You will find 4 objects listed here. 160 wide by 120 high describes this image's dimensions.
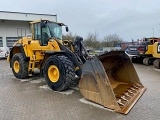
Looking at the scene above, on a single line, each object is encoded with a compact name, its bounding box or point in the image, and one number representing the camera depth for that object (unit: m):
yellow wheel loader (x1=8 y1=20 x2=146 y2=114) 3.29
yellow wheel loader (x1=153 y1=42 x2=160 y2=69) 8.02
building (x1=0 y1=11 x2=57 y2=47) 15.25
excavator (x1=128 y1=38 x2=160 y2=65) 9.07
